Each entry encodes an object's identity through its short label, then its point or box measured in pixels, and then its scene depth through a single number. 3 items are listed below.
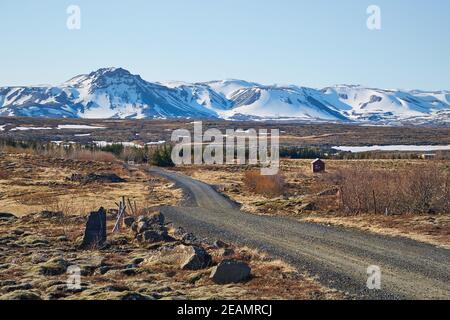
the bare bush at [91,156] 84.31
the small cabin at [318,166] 64.50
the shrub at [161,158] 80.69
